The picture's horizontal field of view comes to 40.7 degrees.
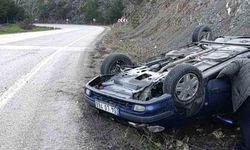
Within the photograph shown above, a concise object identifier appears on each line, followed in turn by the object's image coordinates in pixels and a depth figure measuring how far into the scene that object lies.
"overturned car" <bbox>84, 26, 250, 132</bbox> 4.32
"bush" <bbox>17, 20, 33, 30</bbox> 49.11
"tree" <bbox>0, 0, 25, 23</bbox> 51.85
